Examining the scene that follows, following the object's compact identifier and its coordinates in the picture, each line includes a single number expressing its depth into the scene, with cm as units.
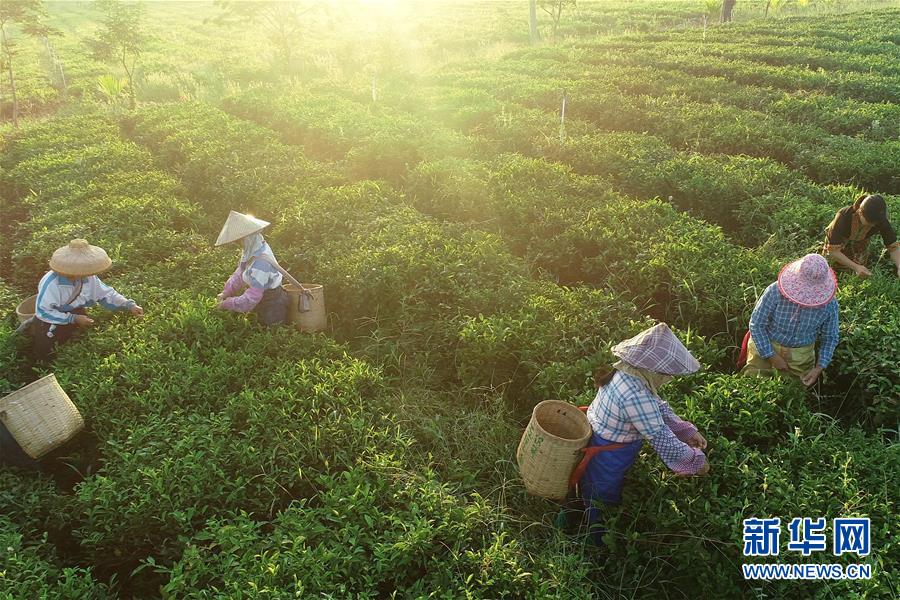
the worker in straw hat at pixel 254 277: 553
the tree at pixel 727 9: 2864
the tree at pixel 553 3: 2781
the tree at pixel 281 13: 2381
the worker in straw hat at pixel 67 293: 533
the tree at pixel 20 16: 1690
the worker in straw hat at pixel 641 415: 350
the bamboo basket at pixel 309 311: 588
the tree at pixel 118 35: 2017
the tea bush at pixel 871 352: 453
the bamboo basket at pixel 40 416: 411
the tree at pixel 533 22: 2902
